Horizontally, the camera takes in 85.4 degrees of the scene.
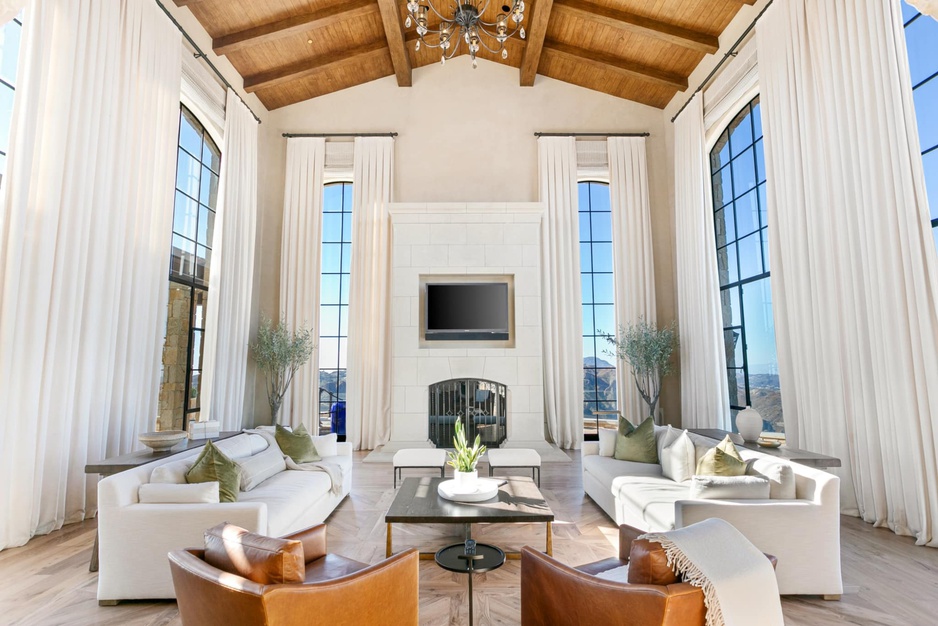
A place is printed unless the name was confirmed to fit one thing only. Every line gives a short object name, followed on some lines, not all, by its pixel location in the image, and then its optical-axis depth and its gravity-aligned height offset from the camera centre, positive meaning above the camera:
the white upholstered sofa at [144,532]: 2.68 -0.83
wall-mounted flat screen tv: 7.42 +0.88
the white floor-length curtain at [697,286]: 6.49 +1.15
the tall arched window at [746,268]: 5.82 +1.28
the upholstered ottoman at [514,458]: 4.76 -0.81
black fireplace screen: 7.24 -0.52
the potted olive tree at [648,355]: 7.22 +0.26
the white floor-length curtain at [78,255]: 3.62 +0.97
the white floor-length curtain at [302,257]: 7.71 +1.81
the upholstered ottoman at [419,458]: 4.84 -0.82
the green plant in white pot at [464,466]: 3.37 -0.61
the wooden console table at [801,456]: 3.32 -0.55
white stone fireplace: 7.19 +1.03
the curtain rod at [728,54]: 5.50 +3.81
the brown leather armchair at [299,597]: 1.58 -0.74
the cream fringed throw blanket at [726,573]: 1.57 -0.63
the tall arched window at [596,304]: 7.98 +1.09
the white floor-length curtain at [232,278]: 6.41 +1.28
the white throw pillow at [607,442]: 4.73 -0.65
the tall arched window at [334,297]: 8.08 +1.22
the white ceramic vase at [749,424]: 3.89 -0.40
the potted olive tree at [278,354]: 7.30 +0.27
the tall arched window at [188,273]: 5.91 +1.23
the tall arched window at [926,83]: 3.79 +2.18
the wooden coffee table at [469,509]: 2.98 -0.83
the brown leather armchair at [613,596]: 1.58 -0.75
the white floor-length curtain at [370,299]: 7.59 +1.13
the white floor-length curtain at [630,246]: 7.76 +1.97
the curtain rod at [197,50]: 5.41 +3.80
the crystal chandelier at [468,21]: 4.04 +3.09
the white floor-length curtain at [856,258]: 3.61 +0.91
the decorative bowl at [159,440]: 3.53 -0.46
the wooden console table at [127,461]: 3.12 -0.55
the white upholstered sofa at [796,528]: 2.72 -0.83
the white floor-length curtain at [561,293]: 7.59 +1.21
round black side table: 3.09 -1.18
